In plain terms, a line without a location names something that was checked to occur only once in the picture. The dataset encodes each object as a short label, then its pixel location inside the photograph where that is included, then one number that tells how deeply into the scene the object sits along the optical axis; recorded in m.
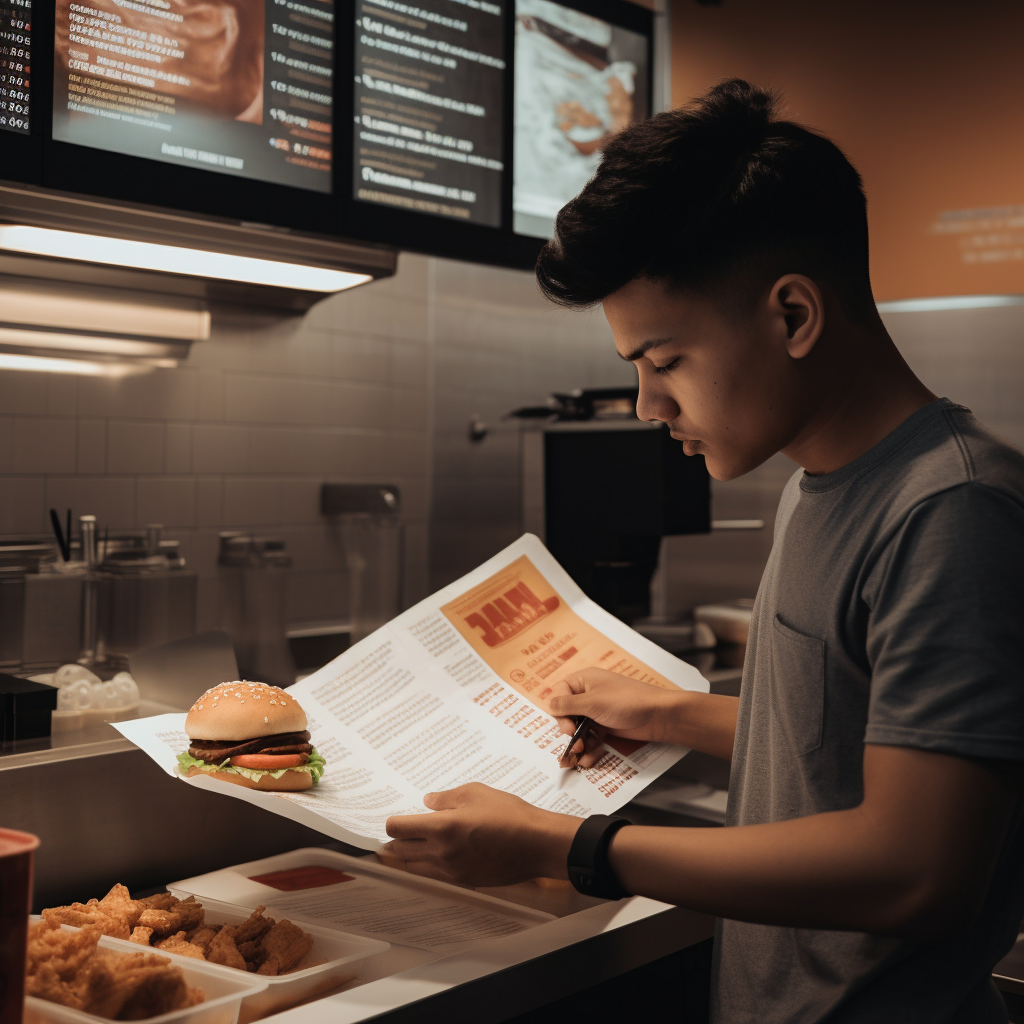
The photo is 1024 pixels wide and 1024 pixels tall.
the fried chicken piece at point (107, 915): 1.06
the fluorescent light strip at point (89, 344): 2.15
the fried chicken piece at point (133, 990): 0.89
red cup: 0.75
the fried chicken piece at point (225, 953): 1.02
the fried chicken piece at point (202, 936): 1.07
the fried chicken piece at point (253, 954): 1.05
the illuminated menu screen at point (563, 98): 2.41
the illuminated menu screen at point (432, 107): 2.05
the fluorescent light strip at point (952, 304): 2.88
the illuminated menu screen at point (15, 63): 1.56
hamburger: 1.13
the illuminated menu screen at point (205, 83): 1.65
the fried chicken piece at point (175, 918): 1.07
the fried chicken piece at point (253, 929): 1.07
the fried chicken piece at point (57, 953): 0.93
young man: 0.77
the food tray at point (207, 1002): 0.90
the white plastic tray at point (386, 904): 1.18
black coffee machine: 2.37
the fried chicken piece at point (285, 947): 1.03
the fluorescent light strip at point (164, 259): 1.81
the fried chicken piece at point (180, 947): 1.03
